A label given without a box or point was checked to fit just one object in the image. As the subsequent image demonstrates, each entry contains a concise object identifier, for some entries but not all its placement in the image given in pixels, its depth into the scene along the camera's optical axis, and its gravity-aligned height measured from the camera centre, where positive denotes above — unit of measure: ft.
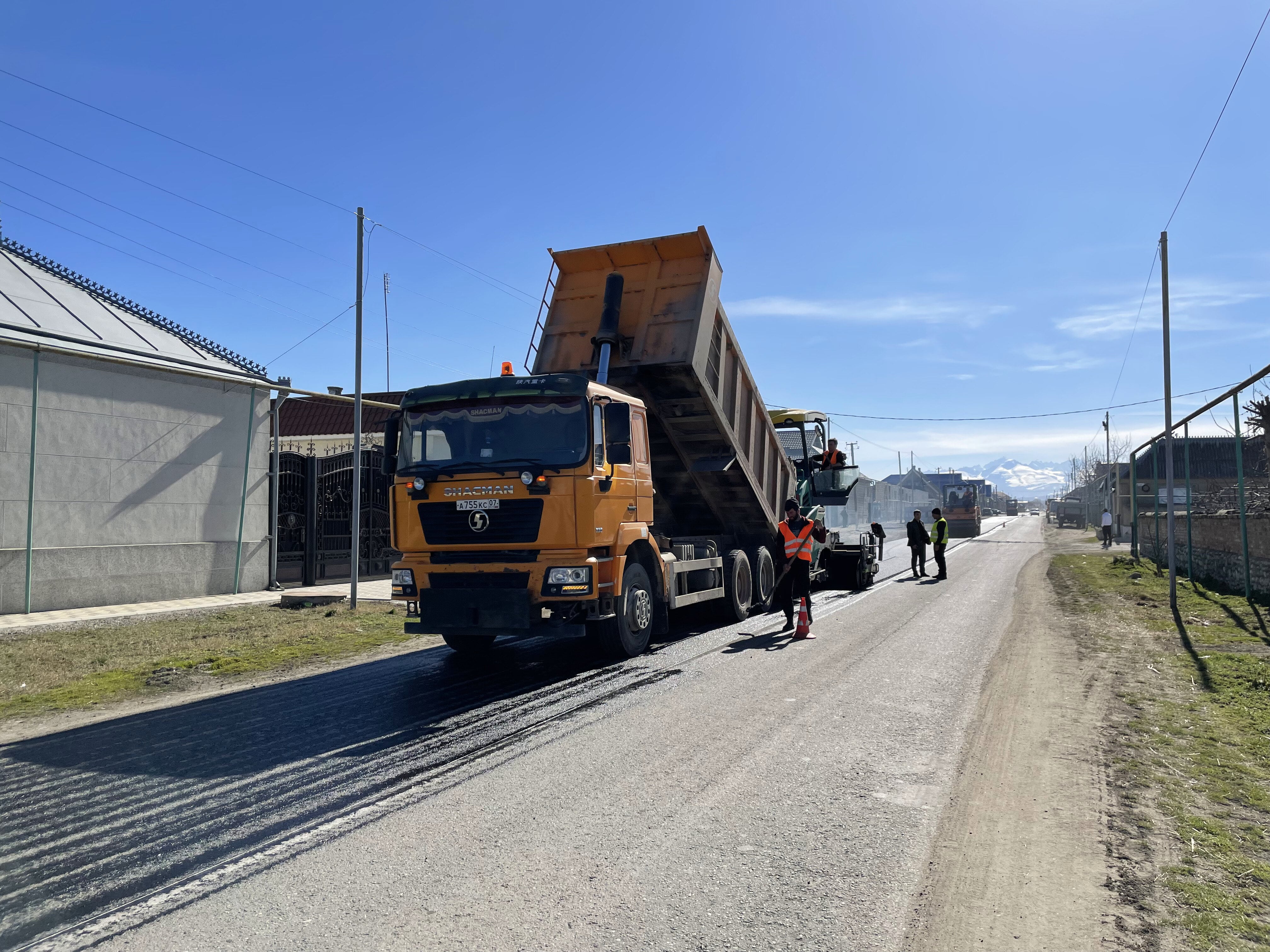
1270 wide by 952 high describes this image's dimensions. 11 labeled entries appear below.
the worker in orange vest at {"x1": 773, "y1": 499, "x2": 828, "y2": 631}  35.65 -0.96
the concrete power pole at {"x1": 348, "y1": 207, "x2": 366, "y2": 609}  45.09 +4.64
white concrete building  41.96 +4.81
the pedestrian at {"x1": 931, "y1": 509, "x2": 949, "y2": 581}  61.93 -0.56
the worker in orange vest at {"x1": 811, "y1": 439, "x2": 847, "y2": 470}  51.42 +4.43
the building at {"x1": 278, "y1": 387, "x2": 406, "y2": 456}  85.15 +13.53
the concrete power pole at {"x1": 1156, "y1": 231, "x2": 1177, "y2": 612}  40.88 +4.89
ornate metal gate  58.44 +1.37
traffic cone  34.76 -3.91
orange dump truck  27.22 +2.63
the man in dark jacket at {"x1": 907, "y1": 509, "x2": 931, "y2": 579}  63.57 -0.60
